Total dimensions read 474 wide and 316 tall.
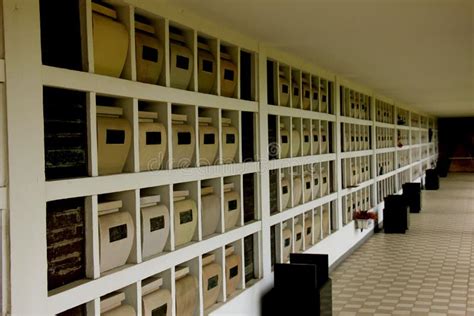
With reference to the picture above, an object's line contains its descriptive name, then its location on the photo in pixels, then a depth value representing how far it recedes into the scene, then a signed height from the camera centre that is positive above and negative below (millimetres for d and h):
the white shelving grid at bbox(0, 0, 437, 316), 1379 -20
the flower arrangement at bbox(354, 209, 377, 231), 4922 -607
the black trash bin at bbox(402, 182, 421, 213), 7434 -637
